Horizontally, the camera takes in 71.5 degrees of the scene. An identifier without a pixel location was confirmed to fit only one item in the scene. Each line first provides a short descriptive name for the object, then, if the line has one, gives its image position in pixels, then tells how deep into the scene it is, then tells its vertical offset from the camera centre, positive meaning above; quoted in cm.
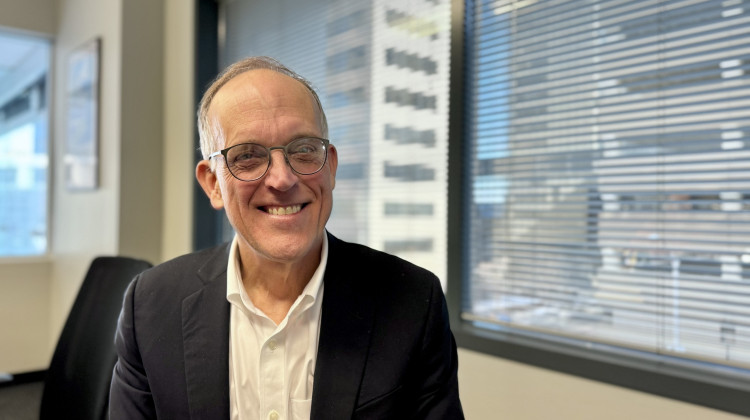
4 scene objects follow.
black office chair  148 -44
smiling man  102 -22
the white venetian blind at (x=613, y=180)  133 +9
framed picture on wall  337 +57
